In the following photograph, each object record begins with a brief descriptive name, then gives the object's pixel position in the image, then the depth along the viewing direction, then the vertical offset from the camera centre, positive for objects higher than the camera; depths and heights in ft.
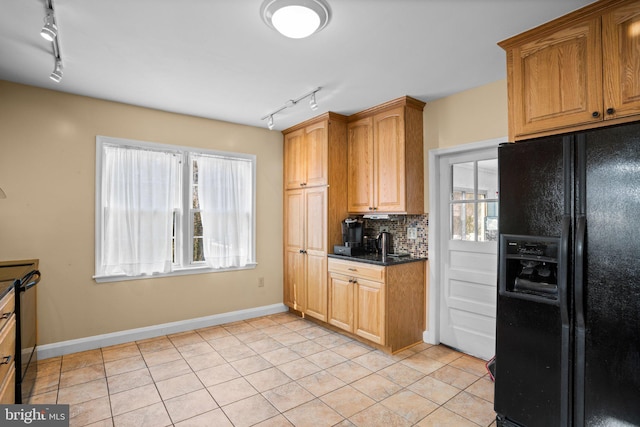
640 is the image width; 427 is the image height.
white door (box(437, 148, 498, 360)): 10.40 -1.06
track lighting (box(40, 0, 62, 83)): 6.31 +3.74
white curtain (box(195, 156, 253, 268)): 13.61 +0.37
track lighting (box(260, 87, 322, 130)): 10.62 +4.07
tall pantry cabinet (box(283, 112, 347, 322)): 13.29 +0.57
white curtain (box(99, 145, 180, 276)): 11.63 +0.35
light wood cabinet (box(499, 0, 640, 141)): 5.90 +2.83
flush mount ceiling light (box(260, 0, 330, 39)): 6.24 +3.95
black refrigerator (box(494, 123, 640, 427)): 5.18 -1.11
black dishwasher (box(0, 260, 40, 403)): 7.08 -2.46
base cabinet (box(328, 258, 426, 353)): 10.85 -2.91
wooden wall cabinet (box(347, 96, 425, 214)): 11.44 +2.14
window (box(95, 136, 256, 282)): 11.64 +0.33
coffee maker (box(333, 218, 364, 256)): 12.94 -0.69
